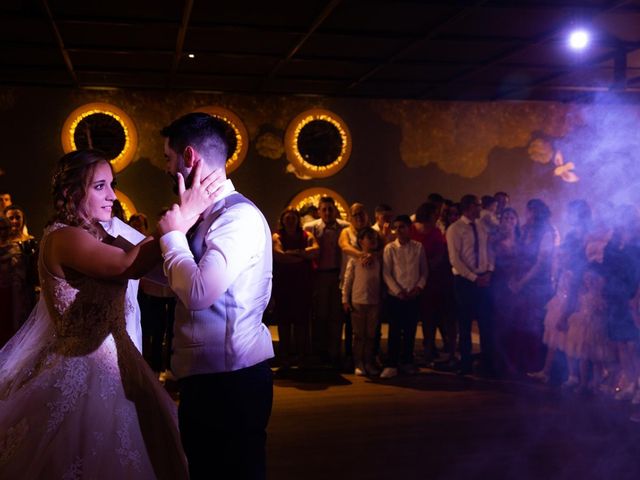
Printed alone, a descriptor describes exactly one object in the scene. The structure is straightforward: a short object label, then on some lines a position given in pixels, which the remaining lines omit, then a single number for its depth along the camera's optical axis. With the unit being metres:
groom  1.86
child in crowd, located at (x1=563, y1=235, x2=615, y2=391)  5.36
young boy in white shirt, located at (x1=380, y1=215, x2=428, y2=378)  6.41
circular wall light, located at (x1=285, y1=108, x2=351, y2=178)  10.46
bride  2.24
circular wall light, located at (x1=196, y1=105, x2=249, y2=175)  10.20
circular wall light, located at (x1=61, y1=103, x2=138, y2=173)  9.88
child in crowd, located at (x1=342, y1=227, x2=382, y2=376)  6.39
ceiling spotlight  7.58
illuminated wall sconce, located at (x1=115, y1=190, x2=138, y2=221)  9.84
